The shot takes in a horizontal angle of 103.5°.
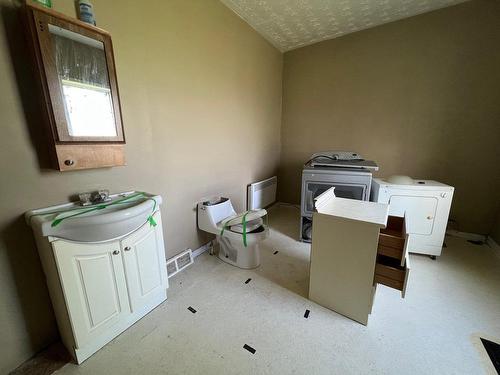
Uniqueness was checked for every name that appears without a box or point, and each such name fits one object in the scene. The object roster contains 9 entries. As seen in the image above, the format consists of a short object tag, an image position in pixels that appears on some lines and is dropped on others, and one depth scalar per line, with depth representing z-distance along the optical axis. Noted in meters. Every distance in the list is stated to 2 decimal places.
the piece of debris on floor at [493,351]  1.10
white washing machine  1.97
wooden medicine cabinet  0.98
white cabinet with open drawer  1.21
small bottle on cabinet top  1.11
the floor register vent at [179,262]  1.80
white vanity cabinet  0.99
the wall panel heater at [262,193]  2.85
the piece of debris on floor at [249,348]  1.17
